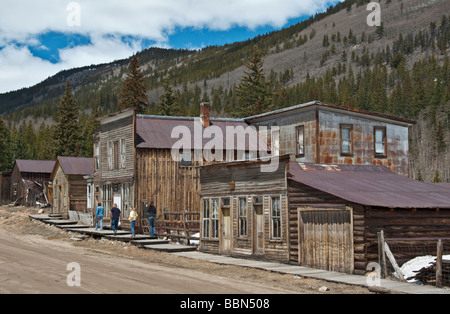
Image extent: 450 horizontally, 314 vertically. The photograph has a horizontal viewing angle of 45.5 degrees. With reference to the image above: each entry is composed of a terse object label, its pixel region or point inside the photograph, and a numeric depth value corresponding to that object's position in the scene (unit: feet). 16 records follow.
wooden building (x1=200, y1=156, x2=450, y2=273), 63.82
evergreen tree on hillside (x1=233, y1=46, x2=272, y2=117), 233.96
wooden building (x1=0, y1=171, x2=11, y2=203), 229.25
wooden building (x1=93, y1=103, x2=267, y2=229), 114.42
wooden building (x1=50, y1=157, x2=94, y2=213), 152.25
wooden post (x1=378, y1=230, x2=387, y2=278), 59.67
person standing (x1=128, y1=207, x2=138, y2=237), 103.22
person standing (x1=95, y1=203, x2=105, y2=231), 112.47
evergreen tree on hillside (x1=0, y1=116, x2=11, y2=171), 286.46
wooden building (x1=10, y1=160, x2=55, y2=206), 201.16
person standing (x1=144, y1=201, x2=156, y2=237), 102.42
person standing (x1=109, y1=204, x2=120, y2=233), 106.32
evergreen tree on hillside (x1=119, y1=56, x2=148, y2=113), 250.16
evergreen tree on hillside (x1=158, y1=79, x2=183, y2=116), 248.52
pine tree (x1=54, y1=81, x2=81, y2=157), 259.19
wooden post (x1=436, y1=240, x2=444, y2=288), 53.26
